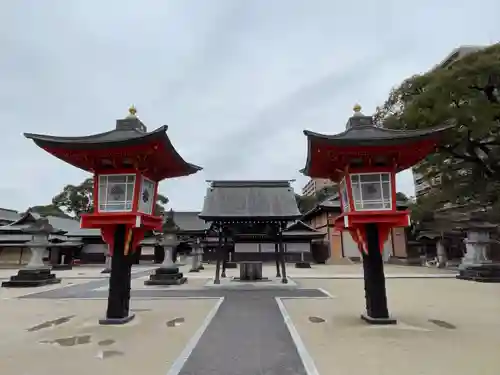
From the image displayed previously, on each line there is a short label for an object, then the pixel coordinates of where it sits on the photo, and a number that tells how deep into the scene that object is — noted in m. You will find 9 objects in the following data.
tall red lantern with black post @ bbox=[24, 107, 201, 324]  8.51
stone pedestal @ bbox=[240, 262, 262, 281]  19.41
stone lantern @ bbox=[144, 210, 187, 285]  18.25
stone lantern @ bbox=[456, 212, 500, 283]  19.42
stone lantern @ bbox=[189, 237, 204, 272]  29.30
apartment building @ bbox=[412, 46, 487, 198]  51.96
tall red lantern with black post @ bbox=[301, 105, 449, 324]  8.29
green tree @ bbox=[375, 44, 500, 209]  20.28
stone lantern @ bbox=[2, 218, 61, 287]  18.52
